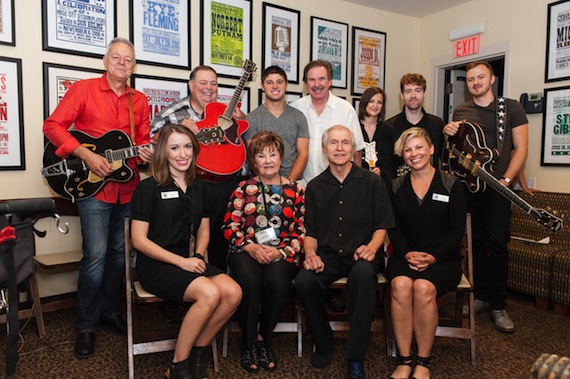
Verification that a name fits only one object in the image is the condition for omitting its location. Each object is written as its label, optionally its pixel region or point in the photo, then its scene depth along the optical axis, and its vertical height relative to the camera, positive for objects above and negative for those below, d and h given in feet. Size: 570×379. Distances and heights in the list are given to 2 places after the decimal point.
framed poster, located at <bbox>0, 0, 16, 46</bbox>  9.54 +3.00
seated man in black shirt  7.44 -1.38
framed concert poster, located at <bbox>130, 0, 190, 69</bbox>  11.27 +3.43
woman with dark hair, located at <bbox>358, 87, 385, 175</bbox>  10.78 +1.06
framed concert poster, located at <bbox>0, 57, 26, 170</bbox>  9.73 +1.02
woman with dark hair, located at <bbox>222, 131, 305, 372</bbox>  7.60 -1.47
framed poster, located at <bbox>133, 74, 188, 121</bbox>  11.46 +1.93
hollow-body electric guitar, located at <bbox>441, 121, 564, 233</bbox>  9.27 +0.11
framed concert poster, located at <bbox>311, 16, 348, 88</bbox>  14.44 +3.98
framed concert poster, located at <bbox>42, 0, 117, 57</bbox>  10.10 +3.20
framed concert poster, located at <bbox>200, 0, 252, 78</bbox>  12.35 +3.66
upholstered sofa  10.37 -2.24
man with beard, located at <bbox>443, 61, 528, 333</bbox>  9.69 +0.07
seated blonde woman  7.30 -1.49
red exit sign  14.79 +4.08
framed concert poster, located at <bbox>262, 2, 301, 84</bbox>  13.38 +3.85
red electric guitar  8.73 +0.36
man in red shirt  8.12 +0.16
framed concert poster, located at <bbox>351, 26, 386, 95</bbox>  15.47 +3.75
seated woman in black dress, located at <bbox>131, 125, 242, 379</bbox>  6.88 -1.50
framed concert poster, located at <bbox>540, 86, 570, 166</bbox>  12.16 +1.03
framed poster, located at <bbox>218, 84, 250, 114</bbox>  12.75 +1.97
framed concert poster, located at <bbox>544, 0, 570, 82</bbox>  12.12 +3.43
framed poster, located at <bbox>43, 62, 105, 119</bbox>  10.16 +1.88
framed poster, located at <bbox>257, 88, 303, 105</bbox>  13.38 +2.11
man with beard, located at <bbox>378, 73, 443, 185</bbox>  10.39 +0.93
